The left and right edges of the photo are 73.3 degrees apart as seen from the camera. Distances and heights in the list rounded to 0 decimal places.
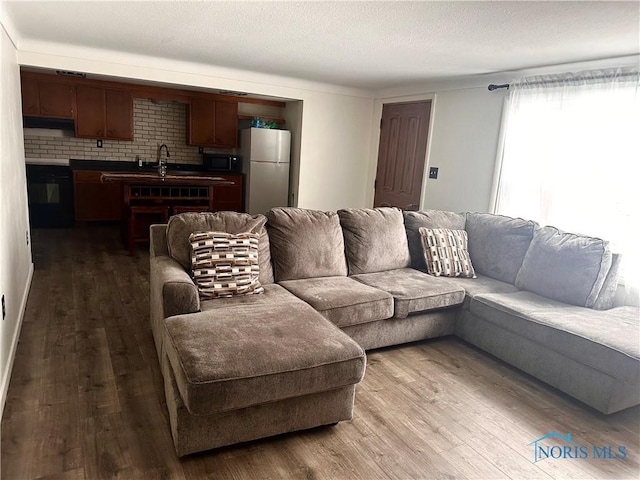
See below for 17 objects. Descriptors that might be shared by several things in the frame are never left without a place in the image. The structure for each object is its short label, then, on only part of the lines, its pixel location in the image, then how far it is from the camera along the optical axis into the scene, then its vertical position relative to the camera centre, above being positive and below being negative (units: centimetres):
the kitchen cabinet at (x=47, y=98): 556 +59
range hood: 579 +28
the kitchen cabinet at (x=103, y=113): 590 +47
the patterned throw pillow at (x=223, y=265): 257 -65
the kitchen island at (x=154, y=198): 500 -55
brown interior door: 521 +18
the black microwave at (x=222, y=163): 662 -11
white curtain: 316 +20
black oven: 582 -70
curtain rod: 313 +82
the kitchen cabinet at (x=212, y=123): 651 +48
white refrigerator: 617 -13
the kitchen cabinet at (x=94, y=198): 607 -72
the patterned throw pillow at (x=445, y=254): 350 -67
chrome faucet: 675 -7
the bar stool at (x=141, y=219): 498 -82
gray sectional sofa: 187 -84
